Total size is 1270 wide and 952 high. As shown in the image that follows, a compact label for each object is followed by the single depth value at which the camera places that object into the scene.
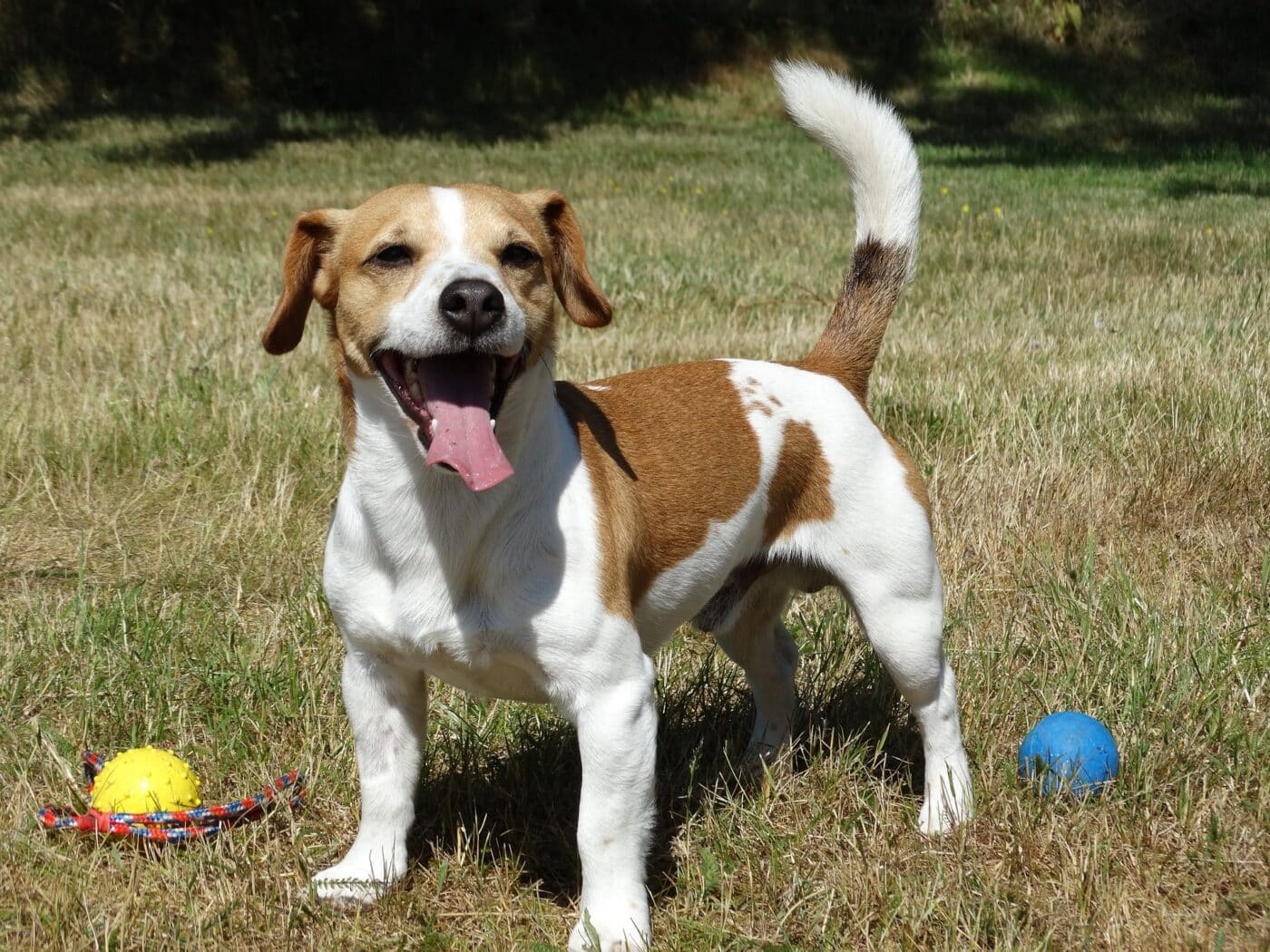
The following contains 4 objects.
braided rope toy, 2.97
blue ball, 3.14
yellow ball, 3.05
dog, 2.68
